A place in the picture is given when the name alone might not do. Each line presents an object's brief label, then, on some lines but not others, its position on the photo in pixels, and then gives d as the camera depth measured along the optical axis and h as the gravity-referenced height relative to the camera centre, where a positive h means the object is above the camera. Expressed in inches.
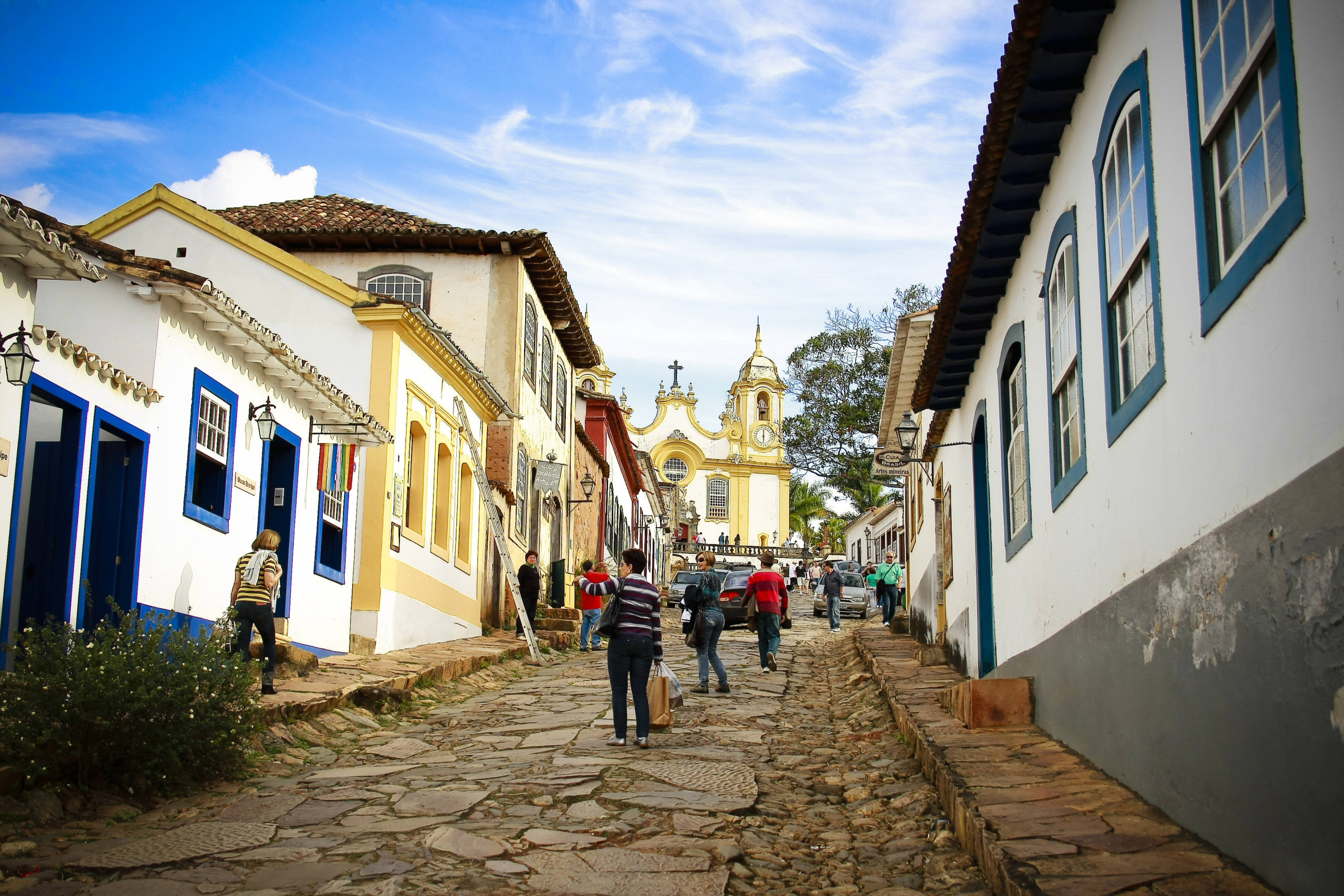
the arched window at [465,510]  736.3 +82.6
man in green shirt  947.3 +49.7
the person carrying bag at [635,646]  362.3 +0.2
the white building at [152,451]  340.2 +61.9
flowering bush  258.5 -14.1
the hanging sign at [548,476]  875.4 +121.4
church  2893.7 +456.4
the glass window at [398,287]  827.4 +241.4
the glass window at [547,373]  936.9 +211.5
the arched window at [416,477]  631.8 +86.9
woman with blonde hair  365.4 +15.9
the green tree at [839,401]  1676.9 +342.1
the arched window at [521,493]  849.5 +107.8
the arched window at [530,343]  858.1 +215.2
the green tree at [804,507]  2903.5 +336.2
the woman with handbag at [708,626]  491.5 +8.5
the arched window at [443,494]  675.4 +84.7
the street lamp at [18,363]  296.2 +67.7
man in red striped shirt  560.4 +22.1
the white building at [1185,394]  149.9 +42.3
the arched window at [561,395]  1010.1 +210.1
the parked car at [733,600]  940.0 +36.6
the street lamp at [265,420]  448.1 +82.0
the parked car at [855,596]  1298.0 +56.0
